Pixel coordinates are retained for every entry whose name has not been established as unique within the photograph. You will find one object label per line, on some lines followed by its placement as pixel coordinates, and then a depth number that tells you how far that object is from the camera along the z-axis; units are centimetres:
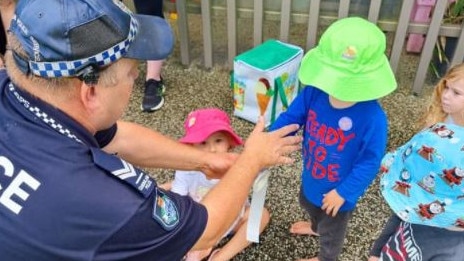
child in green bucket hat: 170
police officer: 119
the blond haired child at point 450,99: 206
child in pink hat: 224
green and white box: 312
